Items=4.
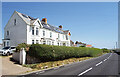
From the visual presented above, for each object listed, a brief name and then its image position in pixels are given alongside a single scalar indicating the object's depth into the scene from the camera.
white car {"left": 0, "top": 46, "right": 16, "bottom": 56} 16.19
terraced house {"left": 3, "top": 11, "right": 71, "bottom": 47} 22.88
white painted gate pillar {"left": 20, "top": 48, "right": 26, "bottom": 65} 12.47
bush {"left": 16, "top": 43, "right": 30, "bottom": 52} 13.69
